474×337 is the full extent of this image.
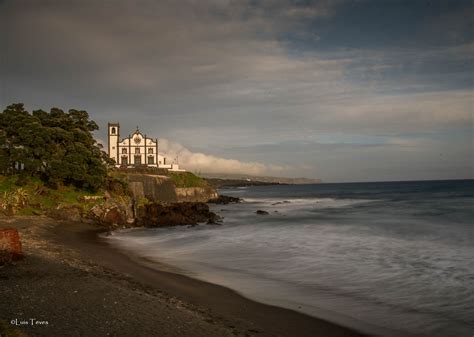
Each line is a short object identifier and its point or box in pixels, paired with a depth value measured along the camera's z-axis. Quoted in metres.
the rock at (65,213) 29.41
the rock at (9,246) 12.09
